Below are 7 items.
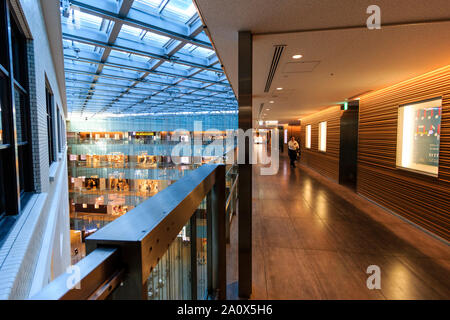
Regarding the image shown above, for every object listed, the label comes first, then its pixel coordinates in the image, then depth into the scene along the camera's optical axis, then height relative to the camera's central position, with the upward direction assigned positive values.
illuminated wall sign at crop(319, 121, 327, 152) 10.21 +0.16
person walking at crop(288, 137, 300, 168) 12.74 -0.55
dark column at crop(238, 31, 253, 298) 2.53 -0.44
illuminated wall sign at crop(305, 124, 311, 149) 12.72 +0.10
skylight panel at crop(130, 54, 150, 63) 9.27 +3.24
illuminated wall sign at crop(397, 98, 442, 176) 4.30 +0.07
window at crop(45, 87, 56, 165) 5.66 +0.37
